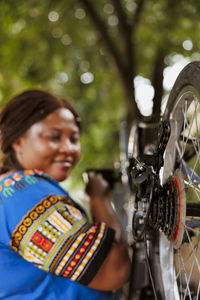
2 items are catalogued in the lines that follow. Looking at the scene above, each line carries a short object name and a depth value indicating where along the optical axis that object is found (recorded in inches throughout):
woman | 48.4
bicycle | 39.9
